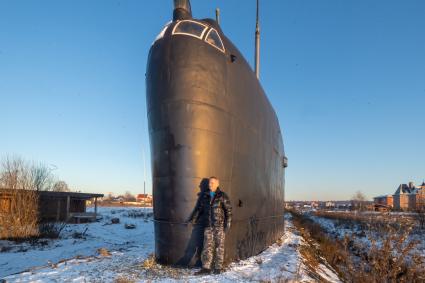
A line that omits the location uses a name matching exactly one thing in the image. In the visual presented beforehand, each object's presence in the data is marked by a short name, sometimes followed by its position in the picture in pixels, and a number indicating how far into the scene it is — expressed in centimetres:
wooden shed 2805
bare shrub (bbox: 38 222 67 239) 1915
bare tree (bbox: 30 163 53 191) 2152
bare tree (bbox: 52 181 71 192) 2962
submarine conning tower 667
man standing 641
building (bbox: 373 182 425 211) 10196
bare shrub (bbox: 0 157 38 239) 1809
